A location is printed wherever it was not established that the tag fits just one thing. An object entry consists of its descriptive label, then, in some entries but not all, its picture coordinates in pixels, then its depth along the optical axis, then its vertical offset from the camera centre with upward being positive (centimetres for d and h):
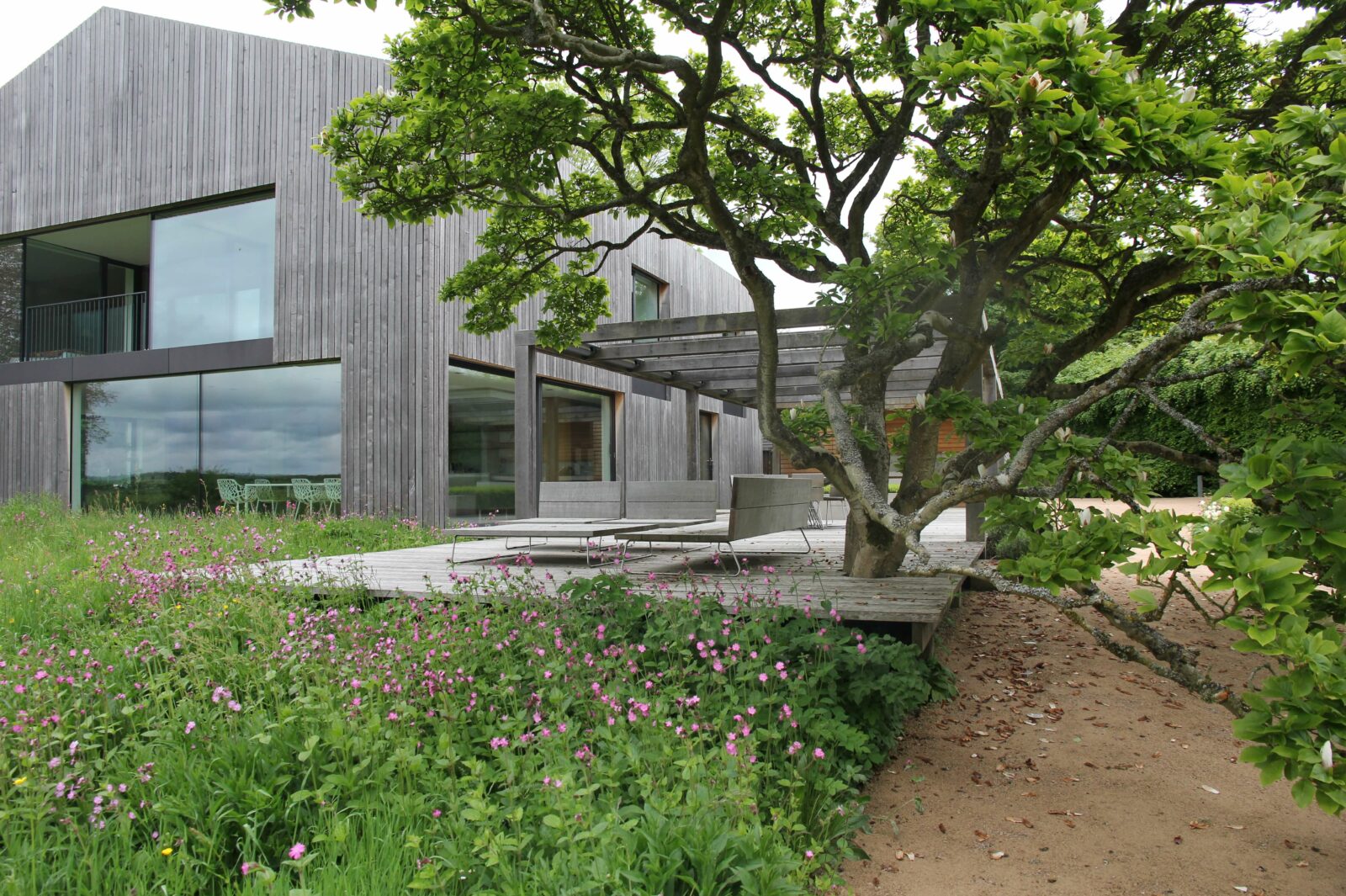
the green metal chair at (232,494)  1114 -44
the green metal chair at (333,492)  1066 -40
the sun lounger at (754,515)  545 -42
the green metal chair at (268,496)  1109 -47
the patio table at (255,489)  1108 -37
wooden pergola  679 +108
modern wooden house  1041 +220
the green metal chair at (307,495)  1071 -44
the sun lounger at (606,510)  610 -44
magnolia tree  164 +113
